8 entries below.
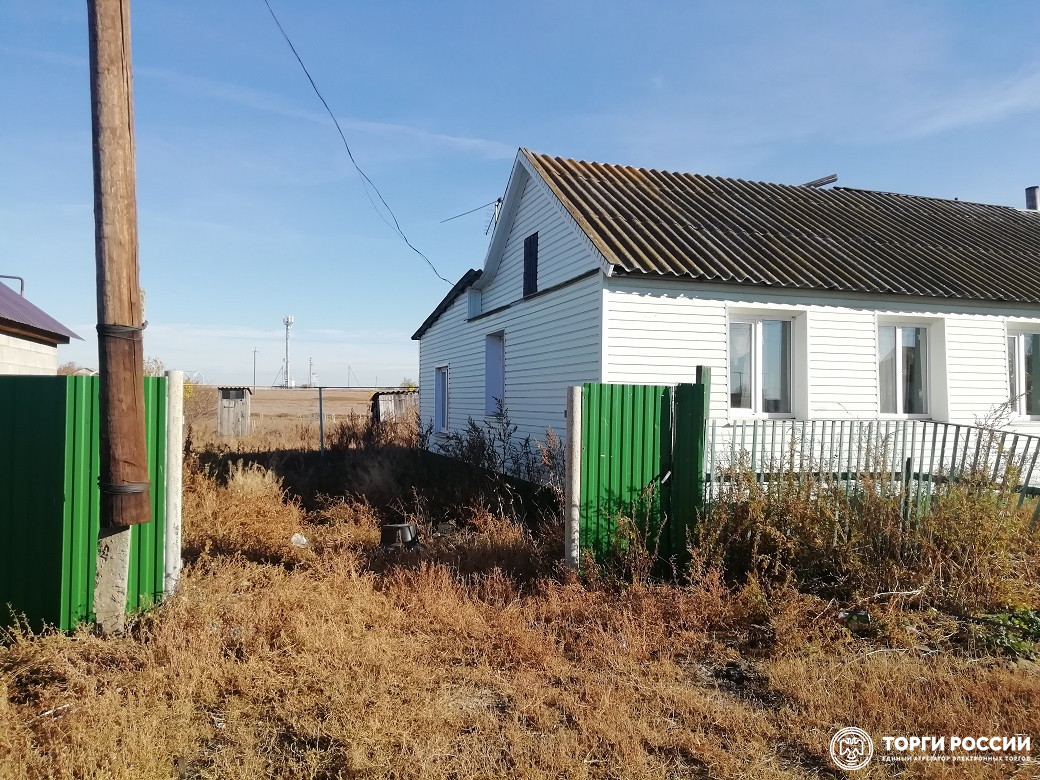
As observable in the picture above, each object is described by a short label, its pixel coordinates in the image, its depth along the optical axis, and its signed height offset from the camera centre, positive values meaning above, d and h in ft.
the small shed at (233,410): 77.36 -0.95
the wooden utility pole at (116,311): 15.03 +1.94
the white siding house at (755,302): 29.94 +4.71
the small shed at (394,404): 74.18 -0.16
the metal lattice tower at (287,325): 244.22 +26.59
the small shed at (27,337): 35.76 +3.63
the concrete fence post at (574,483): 19.70 -2.22
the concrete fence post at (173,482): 16.26 -1.88
